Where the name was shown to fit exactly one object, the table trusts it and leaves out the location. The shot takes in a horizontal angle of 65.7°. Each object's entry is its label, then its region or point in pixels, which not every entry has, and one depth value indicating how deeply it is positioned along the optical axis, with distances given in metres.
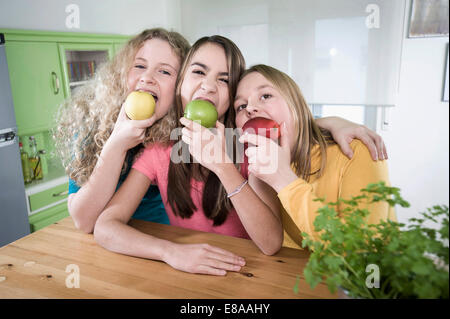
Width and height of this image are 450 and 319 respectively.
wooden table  0.78
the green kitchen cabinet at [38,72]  2.28
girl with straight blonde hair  0.86
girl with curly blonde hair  1.15
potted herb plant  0.52
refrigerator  2.05
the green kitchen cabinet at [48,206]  2.45
